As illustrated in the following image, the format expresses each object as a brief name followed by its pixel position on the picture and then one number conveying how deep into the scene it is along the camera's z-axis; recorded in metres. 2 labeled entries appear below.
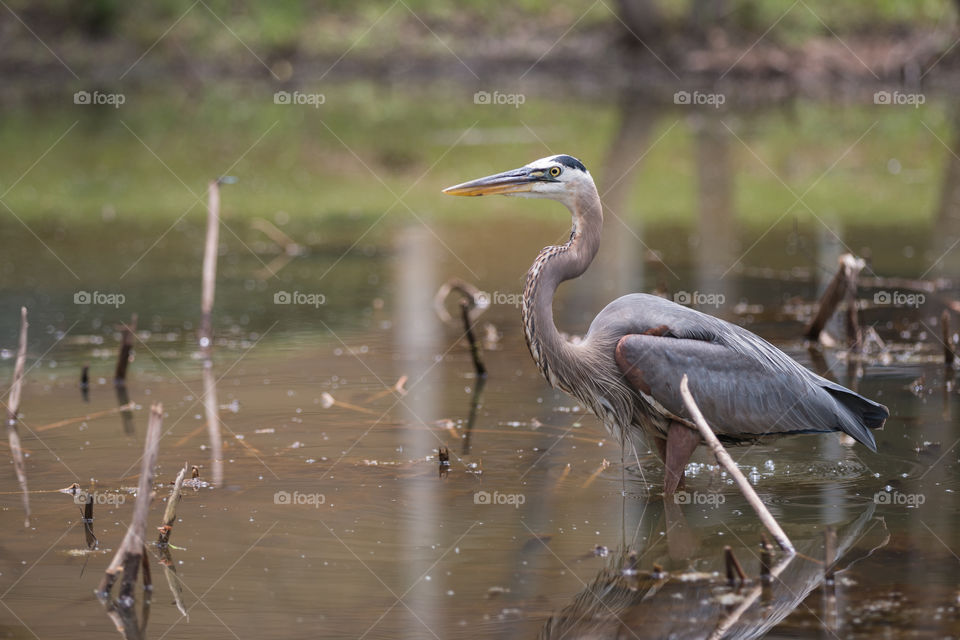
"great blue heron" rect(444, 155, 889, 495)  12.63
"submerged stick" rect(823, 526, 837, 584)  10.55
